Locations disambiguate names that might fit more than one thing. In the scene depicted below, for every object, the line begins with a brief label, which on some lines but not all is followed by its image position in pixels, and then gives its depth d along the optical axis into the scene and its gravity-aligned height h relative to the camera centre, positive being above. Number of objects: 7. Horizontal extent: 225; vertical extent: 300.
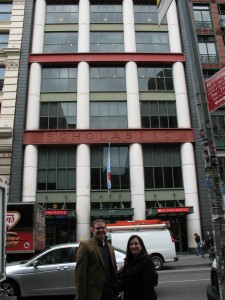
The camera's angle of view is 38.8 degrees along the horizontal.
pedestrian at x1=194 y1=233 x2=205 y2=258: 23.17 +0.25
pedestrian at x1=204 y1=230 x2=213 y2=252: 22.61 +0.33
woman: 4.12 -0.32
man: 4.39 -0.27
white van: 16.67 +0.48
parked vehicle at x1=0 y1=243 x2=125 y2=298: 8.76 -0.75
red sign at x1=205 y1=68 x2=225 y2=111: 4.86 +2.30
